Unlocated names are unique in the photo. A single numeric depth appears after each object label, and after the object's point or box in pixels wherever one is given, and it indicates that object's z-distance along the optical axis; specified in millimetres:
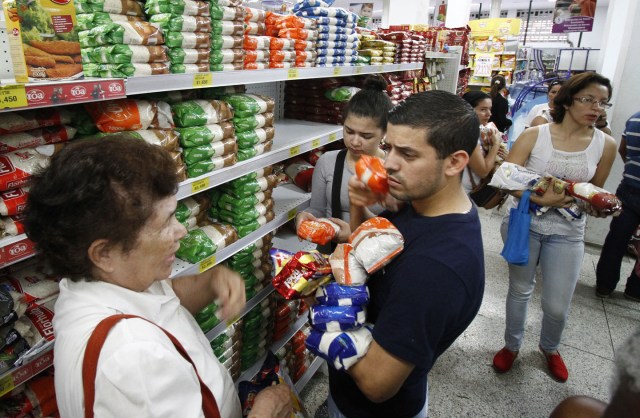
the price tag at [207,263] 1869
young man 1111
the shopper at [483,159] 3491
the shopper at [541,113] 4512
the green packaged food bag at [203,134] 1757
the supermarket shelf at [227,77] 1388
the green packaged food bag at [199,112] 1788
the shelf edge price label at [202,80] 1596
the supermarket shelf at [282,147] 1770
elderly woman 871
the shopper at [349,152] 2270
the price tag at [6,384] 1197
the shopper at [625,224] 3682
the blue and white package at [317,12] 2742
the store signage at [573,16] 8094
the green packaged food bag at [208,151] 1756
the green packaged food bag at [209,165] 1786
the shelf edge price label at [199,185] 1727
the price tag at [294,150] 2403
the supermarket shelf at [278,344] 2668
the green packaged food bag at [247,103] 2081
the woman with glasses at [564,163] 2533
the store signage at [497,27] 12633
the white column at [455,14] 8453
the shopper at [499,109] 6039
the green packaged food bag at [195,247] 1867
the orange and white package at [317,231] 1796
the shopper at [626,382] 406
